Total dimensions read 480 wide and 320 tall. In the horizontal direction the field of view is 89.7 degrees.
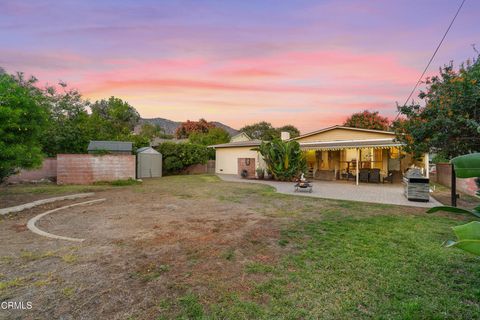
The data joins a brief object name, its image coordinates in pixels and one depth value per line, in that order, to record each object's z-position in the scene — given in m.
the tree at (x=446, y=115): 6.21
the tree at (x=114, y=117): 24.92
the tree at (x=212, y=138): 36.38
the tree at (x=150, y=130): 42.56
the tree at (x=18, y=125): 7.81
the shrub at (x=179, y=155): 22.11
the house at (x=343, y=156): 17.69
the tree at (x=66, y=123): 17.91
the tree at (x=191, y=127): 52.06
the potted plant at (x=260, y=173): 19.80
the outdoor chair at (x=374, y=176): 16.42
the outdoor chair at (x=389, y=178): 16.51
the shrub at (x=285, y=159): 17.86
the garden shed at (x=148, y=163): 20.27
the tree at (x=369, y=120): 35.75
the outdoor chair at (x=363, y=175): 16.75
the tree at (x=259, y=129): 53.12
